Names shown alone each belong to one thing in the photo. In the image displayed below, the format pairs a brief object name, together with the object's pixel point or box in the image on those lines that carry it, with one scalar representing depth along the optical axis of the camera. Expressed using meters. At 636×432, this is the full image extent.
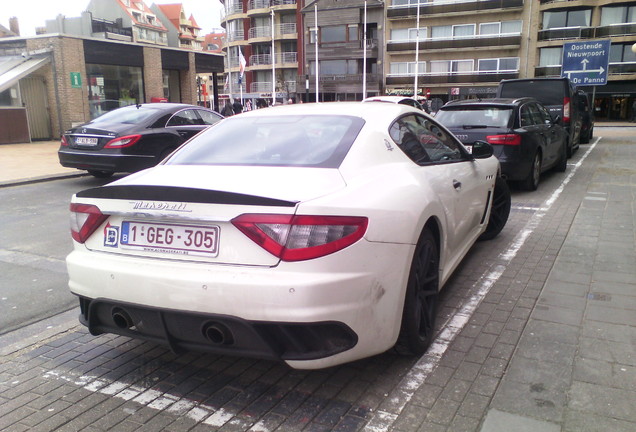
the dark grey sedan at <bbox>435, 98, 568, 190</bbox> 8.55
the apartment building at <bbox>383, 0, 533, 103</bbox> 49.22
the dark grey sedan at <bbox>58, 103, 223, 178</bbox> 9.44
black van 12.91
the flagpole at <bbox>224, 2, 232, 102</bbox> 63.06
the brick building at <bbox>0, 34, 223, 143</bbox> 19.38
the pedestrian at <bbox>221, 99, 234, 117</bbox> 25.04
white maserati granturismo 2.46
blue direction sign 23.48
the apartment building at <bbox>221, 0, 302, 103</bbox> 59.41
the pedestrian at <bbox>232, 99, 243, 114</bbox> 28.56
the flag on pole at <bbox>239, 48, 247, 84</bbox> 38.60
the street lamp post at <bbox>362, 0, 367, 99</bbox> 51.56
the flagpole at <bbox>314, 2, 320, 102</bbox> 54.70
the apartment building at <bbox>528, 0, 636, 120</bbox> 44.56
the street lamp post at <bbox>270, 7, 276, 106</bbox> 54.47
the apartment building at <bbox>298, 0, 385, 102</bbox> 54.34
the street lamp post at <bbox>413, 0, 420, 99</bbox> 48.66
